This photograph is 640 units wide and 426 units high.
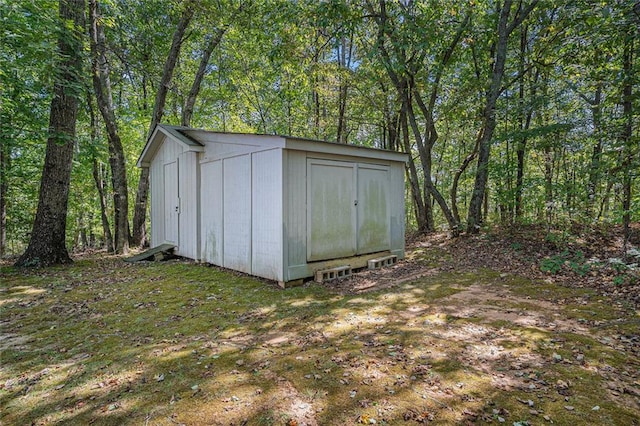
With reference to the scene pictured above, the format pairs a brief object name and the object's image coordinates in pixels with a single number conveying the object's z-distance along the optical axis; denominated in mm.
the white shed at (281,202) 5555
